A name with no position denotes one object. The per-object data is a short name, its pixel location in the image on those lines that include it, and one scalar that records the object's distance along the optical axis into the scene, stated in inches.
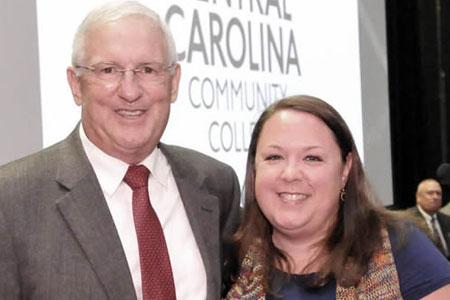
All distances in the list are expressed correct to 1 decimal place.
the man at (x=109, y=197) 78.9
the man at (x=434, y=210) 274.4
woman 85.0
